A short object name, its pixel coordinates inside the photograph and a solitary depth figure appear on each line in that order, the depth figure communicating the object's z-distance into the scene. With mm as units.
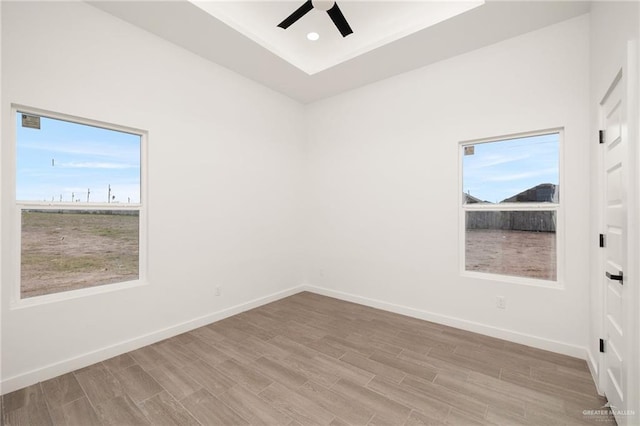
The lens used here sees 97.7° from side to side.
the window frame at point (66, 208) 2211
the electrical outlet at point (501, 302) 3007
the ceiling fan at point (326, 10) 2383
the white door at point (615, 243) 1654
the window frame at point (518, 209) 2791
